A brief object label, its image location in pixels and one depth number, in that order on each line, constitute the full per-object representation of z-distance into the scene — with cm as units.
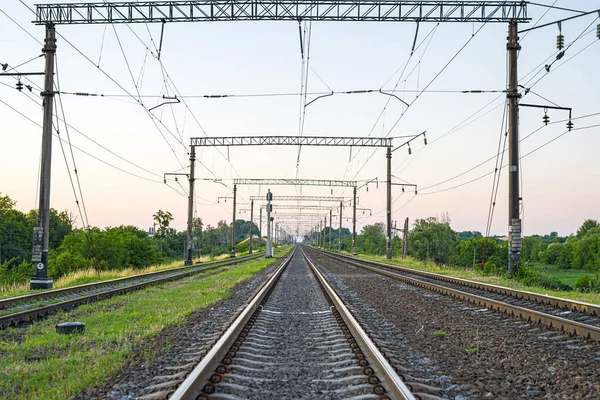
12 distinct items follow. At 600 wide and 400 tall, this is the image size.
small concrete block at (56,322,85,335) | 977
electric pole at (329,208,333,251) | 11069
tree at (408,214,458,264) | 10650
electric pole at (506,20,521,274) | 2253
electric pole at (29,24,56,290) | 1919
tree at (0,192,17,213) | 9212
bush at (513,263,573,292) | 2133
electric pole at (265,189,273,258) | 5140
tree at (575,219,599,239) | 16718
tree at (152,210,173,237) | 13925
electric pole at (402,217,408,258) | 5200
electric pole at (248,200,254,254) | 8216
